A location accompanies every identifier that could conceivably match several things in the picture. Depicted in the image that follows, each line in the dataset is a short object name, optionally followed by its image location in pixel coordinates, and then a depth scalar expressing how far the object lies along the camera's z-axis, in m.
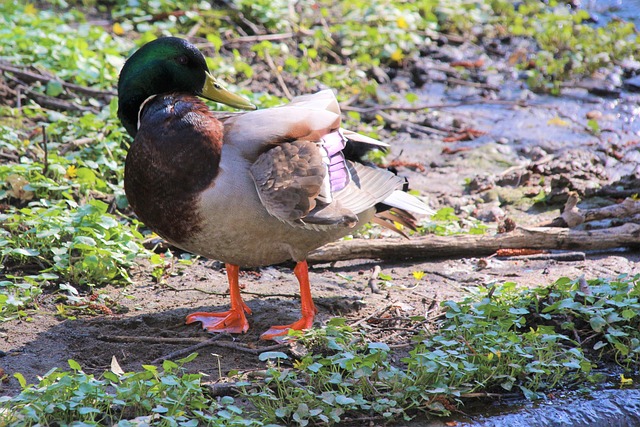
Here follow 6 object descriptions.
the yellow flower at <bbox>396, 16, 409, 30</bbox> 17.73
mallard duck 7.67
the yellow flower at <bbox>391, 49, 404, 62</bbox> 16.77
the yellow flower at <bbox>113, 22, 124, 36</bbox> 16.08
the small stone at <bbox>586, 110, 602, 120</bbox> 15.42
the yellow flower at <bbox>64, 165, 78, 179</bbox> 10.80
